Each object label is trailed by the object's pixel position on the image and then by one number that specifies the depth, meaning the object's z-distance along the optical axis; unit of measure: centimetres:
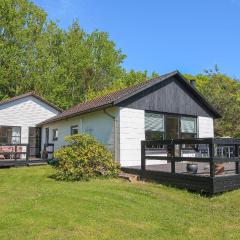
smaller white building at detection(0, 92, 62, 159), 2403
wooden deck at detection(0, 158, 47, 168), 1822
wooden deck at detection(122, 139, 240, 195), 1014
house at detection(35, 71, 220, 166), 1512
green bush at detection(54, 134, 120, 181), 1246
